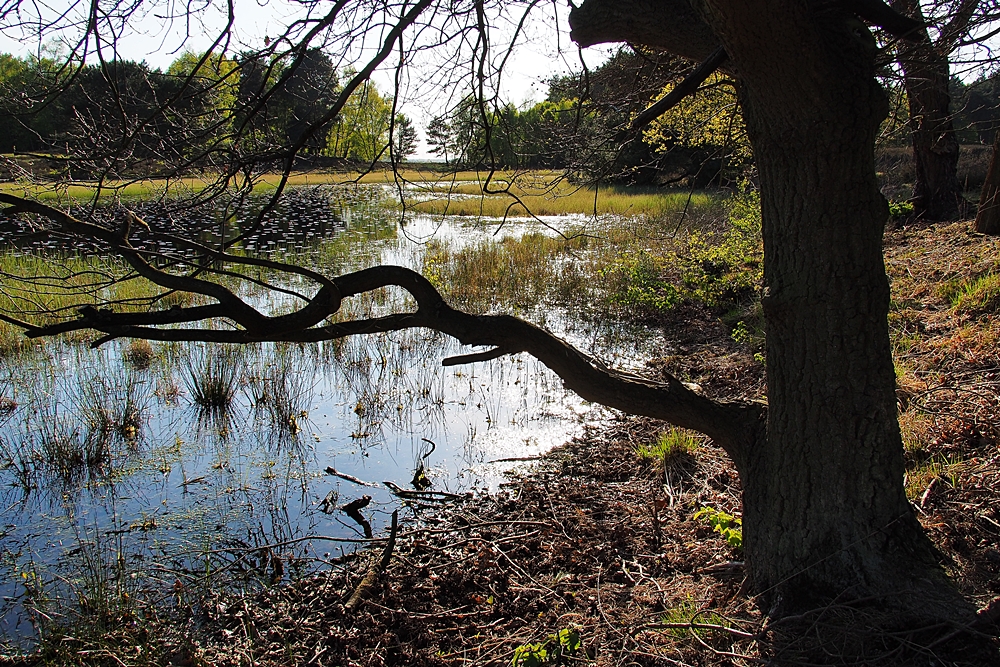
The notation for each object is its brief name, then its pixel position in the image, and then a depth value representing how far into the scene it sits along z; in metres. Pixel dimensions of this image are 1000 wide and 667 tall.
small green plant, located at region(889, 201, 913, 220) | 11.96
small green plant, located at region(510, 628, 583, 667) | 2.94
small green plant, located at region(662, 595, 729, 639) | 3.05
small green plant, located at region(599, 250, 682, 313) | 11.03
